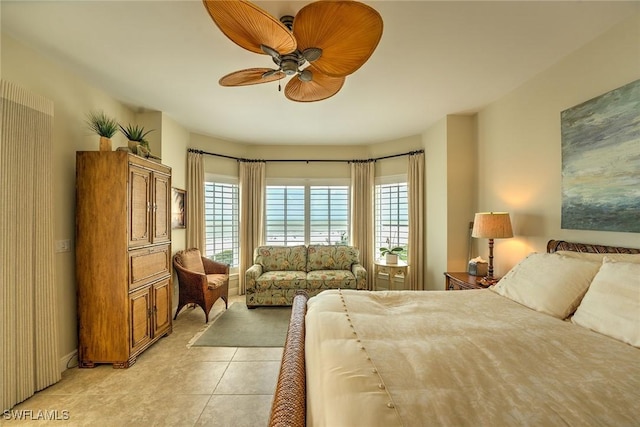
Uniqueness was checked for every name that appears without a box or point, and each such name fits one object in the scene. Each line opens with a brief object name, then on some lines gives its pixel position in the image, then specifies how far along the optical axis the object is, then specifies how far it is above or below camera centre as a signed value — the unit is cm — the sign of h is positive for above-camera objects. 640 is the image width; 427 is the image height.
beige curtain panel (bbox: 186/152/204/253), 442 +20
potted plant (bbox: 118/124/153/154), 283 +78
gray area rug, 310 -148
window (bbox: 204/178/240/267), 478 -13
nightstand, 287 -78
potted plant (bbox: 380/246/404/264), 447 -70
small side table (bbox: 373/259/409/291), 438 -94
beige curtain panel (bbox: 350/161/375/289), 518 +2
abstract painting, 193 +39
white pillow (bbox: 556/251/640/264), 169 -31
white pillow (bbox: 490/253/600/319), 168 -49
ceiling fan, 133 +100
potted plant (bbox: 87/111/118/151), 266 +88
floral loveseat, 418 -99
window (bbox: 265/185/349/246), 539 +2
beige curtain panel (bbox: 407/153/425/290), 457 -15
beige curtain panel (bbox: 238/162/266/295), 512 +13
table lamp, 284 -17
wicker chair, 365 -98
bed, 86 -63
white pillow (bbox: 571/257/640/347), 134 -50
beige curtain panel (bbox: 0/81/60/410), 198 -27
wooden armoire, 256 -41
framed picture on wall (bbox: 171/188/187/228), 399 +9
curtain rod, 460 +105
